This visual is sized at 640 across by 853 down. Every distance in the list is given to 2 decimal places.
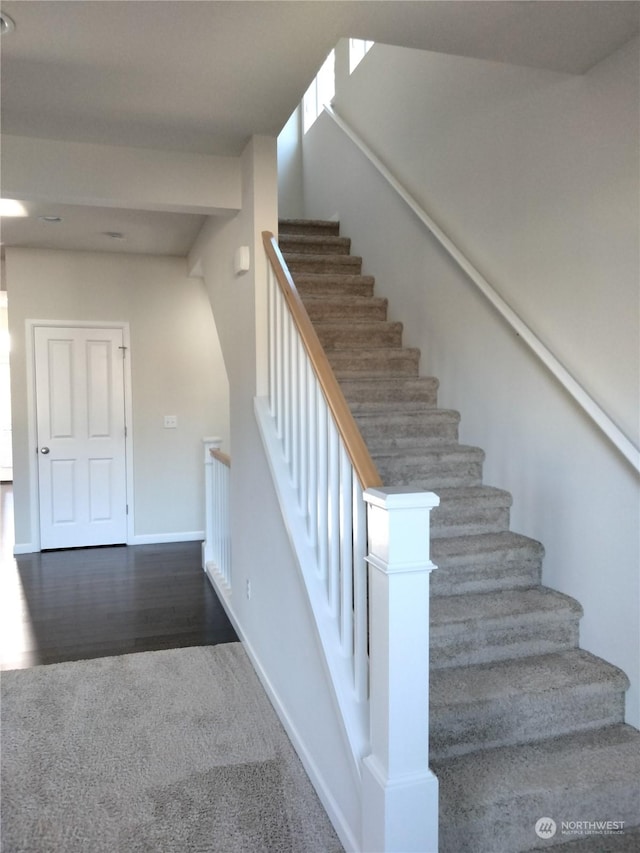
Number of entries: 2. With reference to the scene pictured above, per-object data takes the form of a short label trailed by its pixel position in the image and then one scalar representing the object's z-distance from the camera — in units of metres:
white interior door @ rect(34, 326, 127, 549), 5.45
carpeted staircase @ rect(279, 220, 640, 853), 1.92
